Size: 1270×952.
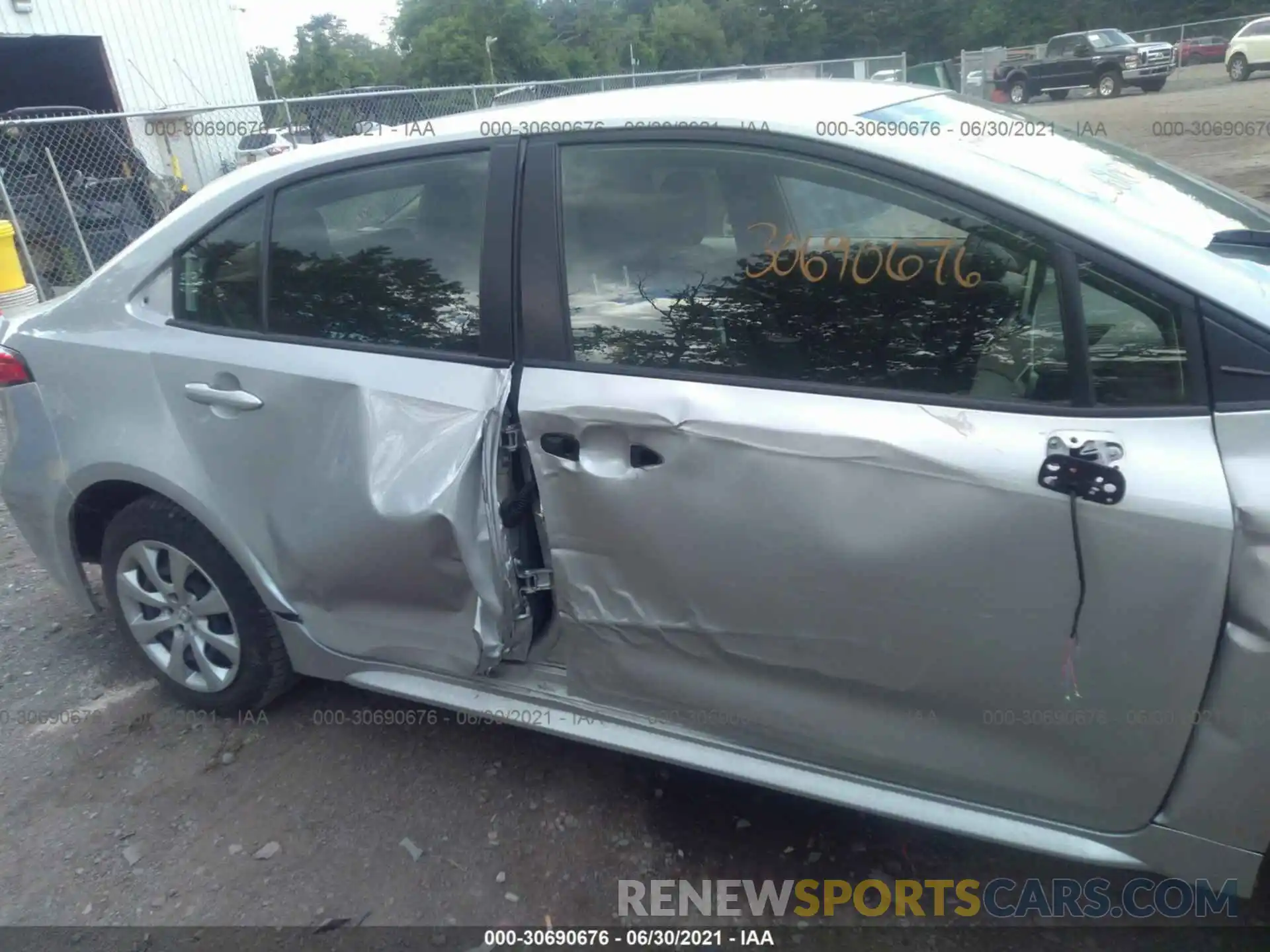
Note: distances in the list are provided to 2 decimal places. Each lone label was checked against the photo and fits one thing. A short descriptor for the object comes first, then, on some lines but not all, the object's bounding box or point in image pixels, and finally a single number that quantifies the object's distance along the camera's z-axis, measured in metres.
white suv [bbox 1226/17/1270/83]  23.11
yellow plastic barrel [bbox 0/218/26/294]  8.49
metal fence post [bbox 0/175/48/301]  8.80
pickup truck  24.70
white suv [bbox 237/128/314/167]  11.26
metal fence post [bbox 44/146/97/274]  9.05
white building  12.98
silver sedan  1.73
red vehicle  30.33
